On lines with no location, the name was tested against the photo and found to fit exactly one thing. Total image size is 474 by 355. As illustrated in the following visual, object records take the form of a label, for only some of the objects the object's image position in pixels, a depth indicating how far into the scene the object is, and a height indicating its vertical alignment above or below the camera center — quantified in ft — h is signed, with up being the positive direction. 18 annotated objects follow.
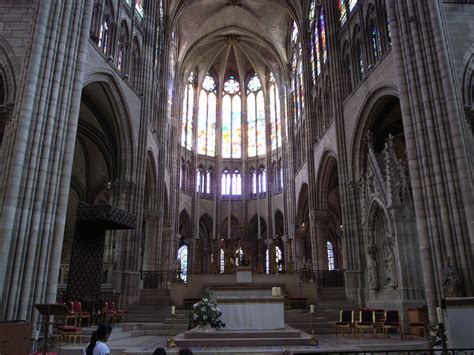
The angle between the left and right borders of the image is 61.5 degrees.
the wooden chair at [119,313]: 51.01 -1.99
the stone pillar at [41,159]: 35.17 +12.92
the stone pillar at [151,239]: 84.23 +12.06
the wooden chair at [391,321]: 40.91 -2.57
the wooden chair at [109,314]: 48.60 -1.94
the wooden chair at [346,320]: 42.38 -2.53
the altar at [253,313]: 36.35 -1.45
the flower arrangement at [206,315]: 34.17 -1.49
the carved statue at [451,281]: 35.54 +1.16
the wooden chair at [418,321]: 41.50 -2.72
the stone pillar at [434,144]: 38.04 +14.90
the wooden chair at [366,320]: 41.73 -2.49
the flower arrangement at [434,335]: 32.96 -3.30
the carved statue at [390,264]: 50.80 +3.95
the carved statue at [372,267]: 56.65 +3.91
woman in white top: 16.11 -1.79
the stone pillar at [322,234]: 85.87 +12.93
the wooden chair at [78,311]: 41.78 -1.33
